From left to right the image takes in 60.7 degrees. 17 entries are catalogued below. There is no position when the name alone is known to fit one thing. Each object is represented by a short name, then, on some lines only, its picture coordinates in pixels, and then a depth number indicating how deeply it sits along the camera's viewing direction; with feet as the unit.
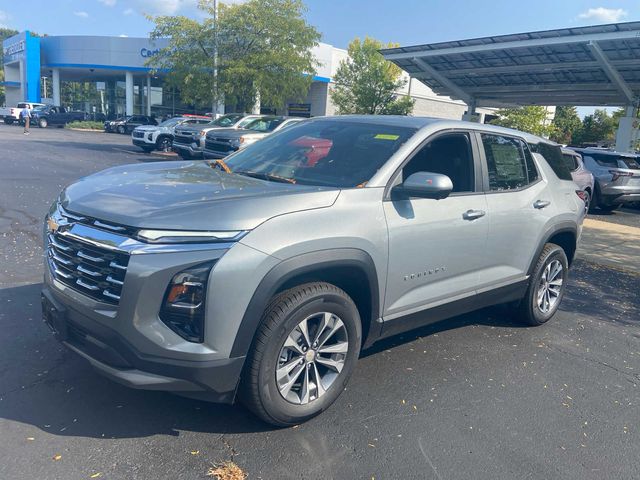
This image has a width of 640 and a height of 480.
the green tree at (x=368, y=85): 102.83
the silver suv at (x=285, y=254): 8.95
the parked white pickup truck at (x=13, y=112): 135.64
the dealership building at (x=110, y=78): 142.92
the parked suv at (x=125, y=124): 129.29
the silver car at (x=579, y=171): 40.57
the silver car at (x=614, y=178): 45.47
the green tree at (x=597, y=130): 155.84
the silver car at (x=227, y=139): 49.90
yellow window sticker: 12.98
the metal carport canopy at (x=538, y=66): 63.21
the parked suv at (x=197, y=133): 57.72
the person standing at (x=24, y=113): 130.33
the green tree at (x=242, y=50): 72.79
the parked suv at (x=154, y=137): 72.69
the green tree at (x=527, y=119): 117.91
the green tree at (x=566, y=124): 153.95
